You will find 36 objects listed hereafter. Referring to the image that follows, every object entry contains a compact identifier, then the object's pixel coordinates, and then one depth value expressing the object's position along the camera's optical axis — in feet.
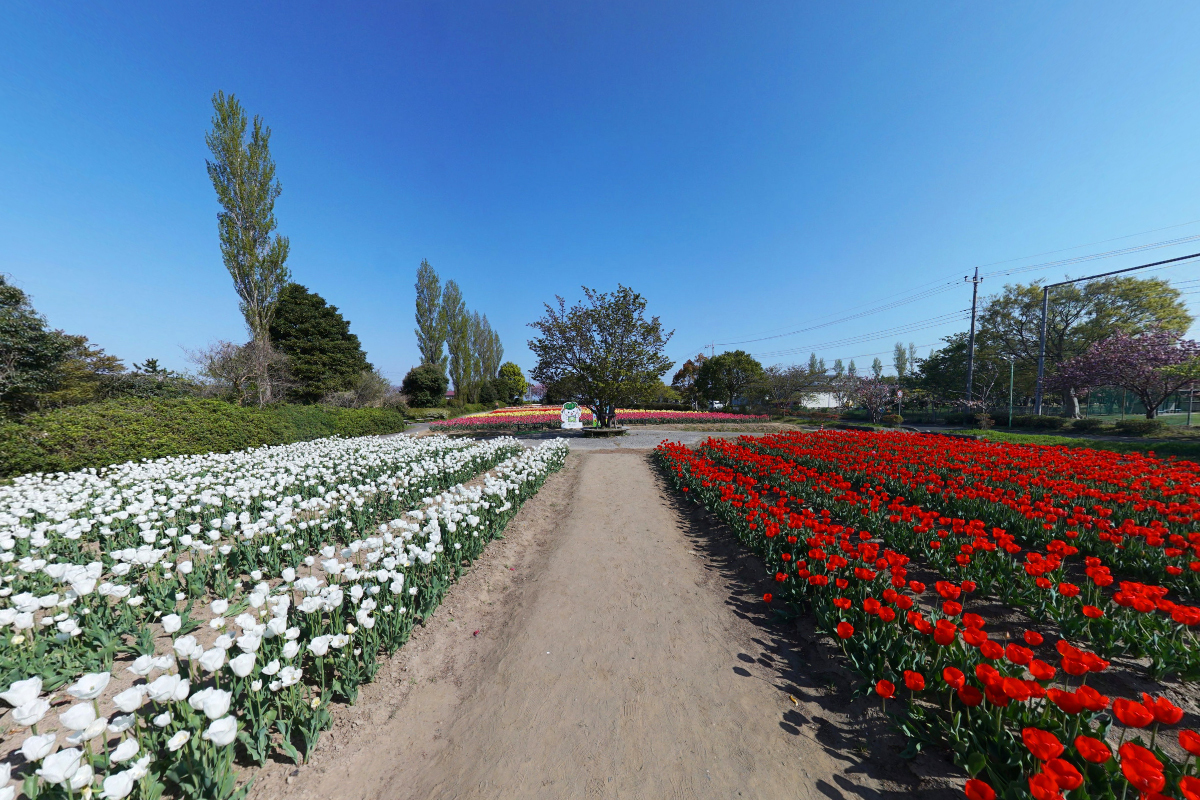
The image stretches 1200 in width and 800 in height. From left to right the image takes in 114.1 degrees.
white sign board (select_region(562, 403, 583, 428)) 58.70
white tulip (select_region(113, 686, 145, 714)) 5.40
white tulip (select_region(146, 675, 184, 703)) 5.63
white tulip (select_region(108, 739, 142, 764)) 4.95
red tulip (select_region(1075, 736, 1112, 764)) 4.56
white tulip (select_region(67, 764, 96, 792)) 4.63
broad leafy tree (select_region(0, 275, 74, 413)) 35.86
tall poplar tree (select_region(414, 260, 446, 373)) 125.18
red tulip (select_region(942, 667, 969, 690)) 6.29
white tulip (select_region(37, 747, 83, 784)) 4.55
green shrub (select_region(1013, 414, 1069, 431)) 67.88
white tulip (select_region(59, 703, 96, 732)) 5.12
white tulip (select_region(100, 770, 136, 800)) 4.64
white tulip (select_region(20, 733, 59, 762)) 4.89
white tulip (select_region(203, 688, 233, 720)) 5.55
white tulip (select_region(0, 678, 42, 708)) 5.38
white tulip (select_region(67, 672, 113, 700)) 5.20
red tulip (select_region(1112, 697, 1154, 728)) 4.99
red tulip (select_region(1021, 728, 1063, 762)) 4.86
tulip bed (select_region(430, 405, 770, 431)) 73.67
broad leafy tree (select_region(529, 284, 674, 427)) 58.18
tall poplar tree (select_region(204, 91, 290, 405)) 64.03
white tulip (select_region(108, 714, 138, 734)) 5.44
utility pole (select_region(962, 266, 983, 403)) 78.69
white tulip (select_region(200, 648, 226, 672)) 6.40
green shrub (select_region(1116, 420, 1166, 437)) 56.85
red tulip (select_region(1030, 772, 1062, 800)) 4.61
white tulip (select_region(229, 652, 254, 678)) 6.40
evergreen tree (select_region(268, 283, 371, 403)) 92.40
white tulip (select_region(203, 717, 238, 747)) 5.49
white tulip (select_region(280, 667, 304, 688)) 7.09
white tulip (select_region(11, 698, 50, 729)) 5.19
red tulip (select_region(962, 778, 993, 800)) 4.93
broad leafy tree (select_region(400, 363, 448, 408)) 115.44
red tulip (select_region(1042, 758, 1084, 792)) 4.52
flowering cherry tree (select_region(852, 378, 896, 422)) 85.92
